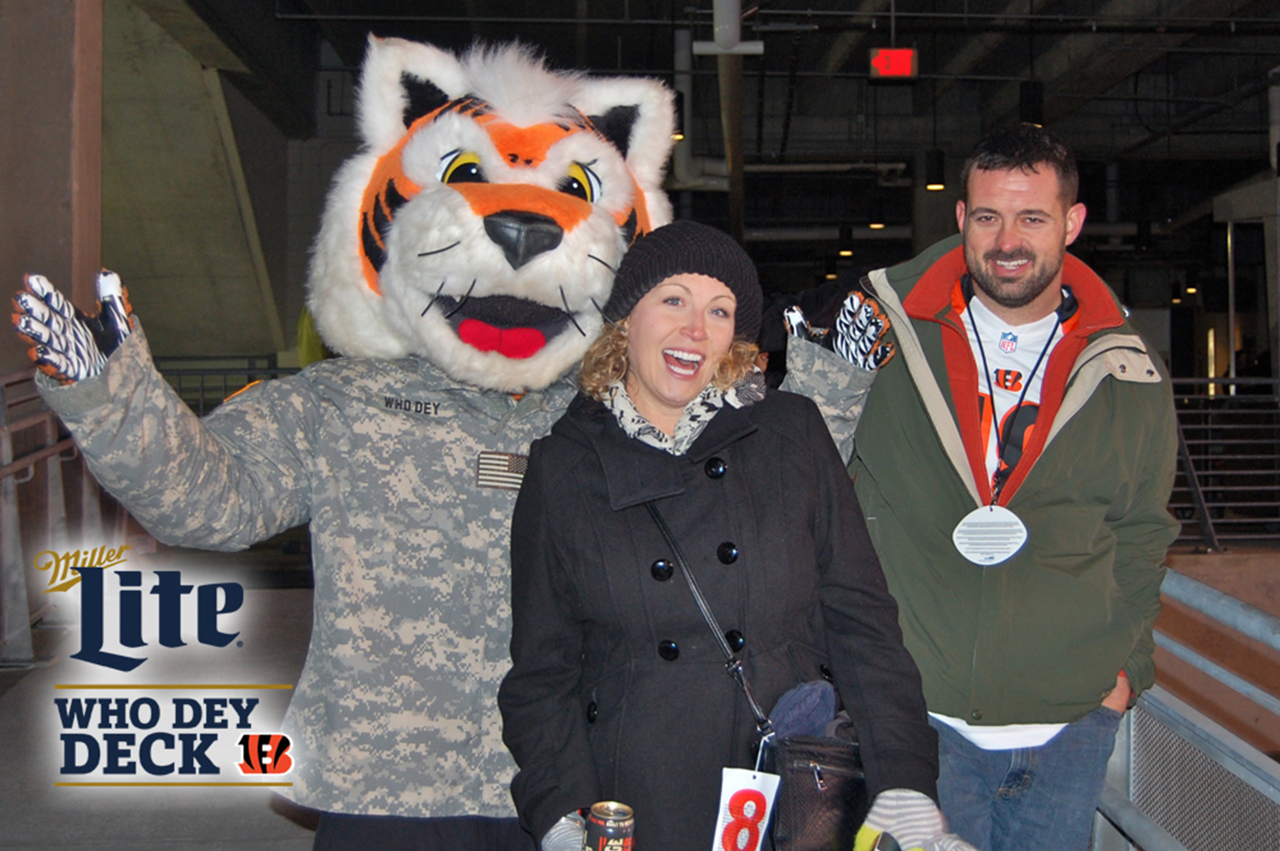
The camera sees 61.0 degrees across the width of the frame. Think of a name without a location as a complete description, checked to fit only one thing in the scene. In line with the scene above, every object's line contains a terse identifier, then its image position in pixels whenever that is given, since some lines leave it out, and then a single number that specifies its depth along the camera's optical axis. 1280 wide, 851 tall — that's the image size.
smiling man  2.05
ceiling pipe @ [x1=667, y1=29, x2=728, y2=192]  9.90
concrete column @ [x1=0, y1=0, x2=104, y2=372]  5.57
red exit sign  8.28
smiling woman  1.59
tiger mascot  1.77
